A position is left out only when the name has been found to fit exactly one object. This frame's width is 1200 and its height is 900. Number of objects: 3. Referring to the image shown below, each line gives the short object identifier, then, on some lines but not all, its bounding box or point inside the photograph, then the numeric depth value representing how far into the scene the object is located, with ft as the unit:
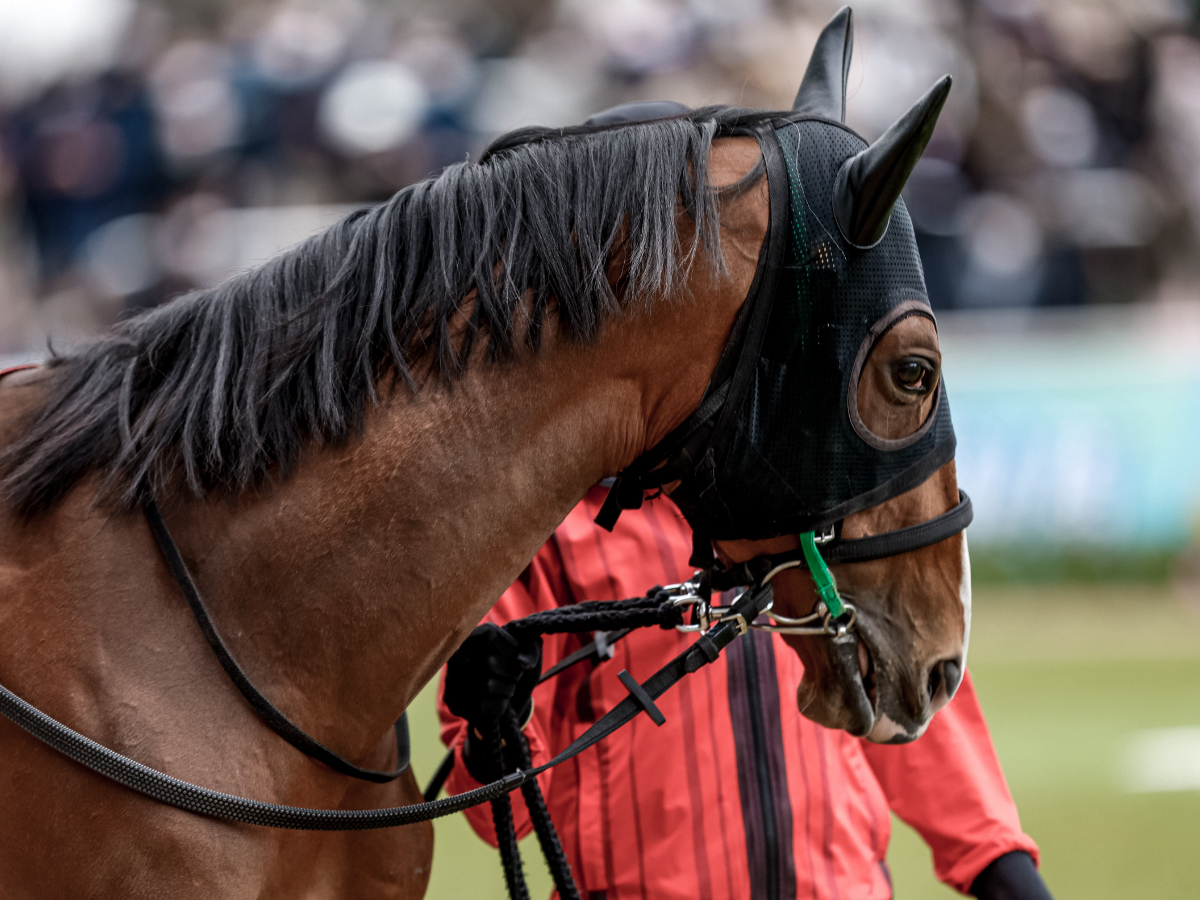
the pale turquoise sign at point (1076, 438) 57.39
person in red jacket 26.59
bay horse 25.76
